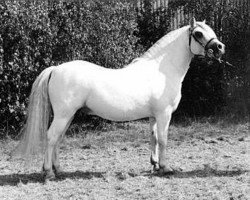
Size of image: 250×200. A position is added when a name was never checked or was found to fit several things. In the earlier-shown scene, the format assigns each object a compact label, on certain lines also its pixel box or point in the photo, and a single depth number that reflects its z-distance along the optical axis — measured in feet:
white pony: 25.79
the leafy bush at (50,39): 36.84
